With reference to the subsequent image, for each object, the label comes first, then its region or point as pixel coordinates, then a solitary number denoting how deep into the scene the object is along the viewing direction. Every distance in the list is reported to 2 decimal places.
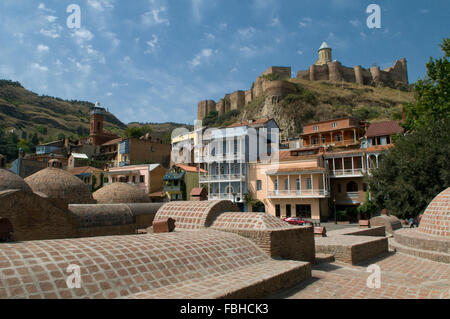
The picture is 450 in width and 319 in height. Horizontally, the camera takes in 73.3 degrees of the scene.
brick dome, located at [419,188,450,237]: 10.71
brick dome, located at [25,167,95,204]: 20.02
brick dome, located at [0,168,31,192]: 16.89
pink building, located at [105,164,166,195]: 41.34
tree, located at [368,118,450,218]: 17.39
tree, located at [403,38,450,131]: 21.11
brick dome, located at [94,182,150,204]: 22.87
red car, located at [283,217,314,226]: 24.08
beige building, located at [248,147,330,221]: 31.22
